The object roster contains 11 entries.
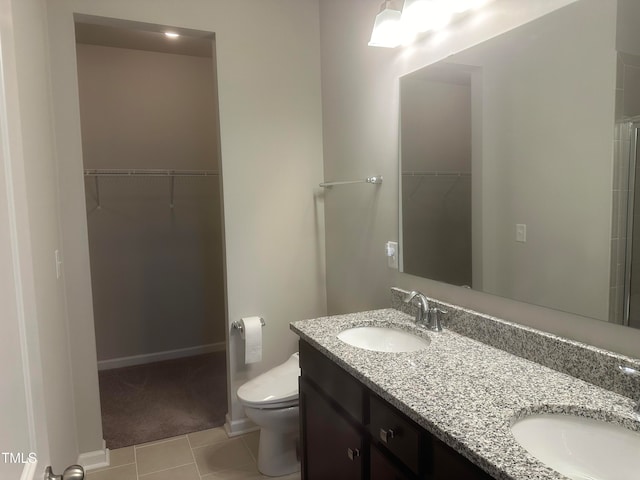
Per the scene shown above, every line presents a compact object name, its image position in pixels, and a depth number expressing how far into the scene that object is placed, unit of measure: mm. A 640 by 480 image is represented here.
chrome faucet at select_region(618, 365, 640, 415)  1040
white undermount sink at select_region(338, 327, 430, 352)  1718
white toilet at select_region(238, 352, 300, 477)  2053
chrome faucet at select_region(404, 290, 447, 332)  1688
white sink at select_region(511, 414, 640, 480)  925
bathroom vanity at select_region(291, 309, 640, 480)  913
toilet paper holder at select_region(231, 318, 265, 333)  2488
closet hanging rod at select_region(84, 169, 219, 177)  3368
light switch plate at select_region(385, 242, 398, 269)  2039
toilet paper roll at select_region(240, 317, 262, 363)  2436
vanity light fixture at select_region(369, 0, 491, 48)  1582
